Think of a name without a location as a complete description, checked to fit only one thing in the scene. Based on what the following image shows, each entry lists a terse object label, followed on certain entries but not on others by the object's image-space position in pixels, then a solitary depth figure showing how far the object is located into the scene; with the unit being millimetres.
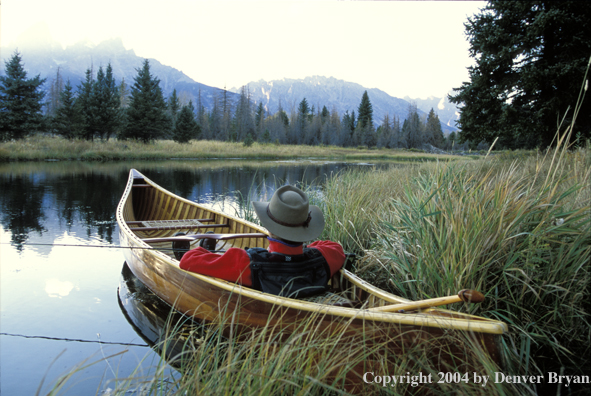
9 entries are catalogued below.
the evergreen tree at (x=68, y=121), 29016
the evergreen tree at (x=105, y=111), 30062
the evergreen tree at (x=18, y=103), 25281
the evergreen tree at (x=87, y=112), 29448
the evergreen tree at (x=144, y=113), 31578
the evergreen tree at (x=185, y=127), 35125
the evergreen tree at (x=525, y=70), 10328
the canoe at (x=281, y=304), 1901
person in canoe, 2652
